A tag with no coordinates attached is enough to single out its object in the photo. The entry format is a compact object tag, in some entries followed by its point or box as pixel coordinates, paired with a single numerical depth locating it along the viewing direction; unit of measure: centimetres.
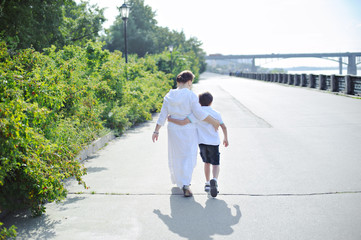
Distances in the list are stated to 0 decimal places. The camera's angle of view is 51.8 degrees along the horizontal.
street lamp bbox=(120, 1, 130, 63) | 1716
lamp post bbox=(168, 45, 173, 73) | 3041
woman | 492
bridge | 11529
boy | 509
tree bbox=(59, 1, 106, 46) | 4184
